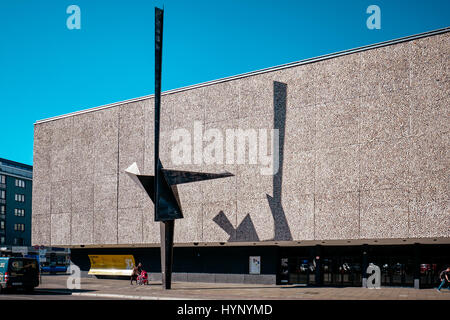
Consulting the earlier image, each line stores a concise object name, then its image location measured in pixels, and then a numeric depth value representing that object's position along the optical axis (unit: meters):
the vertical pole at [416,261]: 28.02
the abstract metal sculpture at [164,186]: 24.97
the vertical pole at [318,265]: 31.02
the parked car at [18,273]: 23.23
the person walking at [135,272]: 32.72
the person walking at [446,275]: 24.20
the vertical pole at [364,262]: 29.61
